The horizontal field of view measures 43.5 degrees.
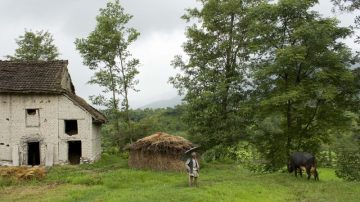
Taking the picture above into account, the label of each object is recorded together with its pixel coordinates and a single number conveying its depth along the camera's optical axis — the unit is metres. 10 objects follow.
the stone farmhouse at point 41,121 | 35.59
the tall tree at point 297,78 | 27.14
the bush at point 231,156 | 35.09
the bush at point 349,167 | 30.00
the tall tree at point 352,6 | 24.52
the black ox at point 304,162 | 25.62
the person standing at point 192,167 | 22.83
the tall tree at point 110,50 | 41.34
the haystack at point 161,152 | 30.95
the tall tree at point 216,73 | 35.41
